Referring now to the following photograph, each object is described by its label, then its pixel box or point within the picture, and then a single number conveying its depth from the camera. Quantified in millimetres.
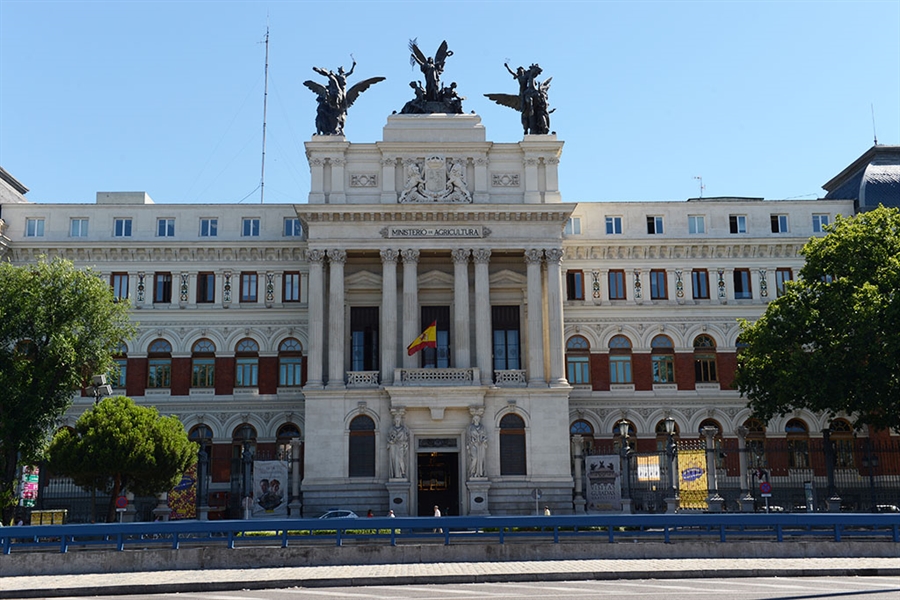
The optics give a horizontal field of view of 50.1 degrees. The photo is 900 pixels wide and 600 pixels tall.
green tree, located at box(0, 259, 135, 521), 44406
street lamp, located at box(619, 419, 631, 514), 45594
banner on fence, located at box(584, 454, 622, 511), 47719
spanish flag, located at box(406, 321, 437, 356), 53281
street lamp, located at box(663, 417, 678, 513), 41625
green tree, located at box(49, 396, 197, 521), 45938
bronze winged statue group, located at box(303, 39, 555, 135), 58375
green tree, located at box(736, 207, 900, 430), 47062
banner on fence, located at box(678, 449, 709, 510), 41656
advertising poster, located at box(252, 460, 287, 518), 49469
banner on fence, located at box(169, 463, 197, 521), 46469
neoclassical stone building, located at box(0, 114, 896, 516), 54031
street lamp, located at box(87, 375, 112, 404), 40156
